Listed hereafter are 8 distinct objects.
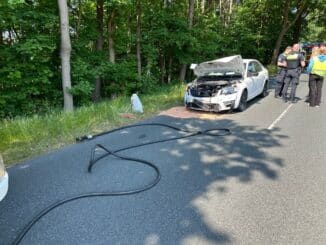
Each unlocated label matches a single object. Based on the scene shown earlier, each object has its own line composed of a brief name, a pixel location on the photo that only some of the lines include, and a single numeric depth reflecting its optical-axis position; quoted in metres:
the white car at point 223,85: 7.86
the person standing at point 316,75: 8.18
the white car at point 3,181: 2.57
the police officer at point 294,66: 8.93
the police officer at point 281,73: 9.28
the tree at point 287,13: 20.88
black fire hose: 2.92
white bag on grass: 8.23
